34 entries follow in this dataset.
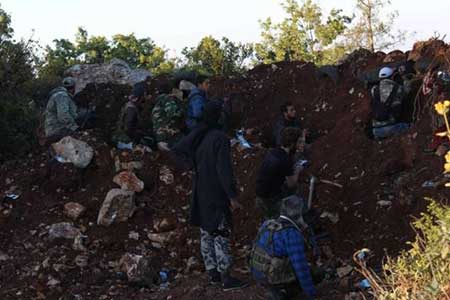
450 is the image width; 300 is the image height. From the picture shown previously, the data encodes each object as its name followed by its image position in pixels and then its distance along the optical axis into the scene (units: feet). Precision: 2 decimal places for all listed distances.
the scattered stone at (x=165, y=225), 26.17
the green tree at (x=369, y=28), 65.97
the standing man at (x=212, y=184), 18.92
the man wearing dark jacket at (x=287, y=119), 27.45
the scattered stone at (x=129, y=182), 28.35
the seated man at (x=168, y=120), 29.71
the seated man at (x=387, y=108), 27.02
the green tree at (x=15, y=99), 35.27
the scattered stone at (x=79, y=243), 25.07
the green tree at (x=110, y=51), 98.63
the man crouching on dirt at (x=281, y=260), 15.93
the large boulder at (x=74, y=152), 29.89
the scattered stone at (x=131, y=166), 29.44
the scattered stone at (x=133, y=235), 25.93
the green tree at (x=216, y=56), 75.66
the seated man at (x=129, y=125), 30.22
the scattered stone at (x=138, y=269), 22.34
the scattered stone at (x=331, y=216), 23.86
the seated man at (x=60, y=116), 30.83
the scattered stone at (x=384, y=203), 23.28
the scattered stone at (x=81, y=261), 24.01
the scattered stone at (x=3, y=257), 24.86
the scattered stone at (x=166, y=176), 29.04
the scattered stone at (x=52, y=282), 22.78
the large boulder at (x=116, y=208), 26.48
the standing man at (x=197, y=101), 26.21
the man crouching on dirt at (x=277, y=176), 17.81
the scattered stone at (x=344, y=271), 19.42
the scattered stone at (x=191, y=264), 23.29
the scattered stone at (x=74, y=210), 27.12
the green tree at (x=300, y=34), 86.58
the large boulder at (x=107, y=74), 44.68
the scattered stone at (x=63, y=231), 25.96
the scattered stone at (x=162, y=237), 25.67
